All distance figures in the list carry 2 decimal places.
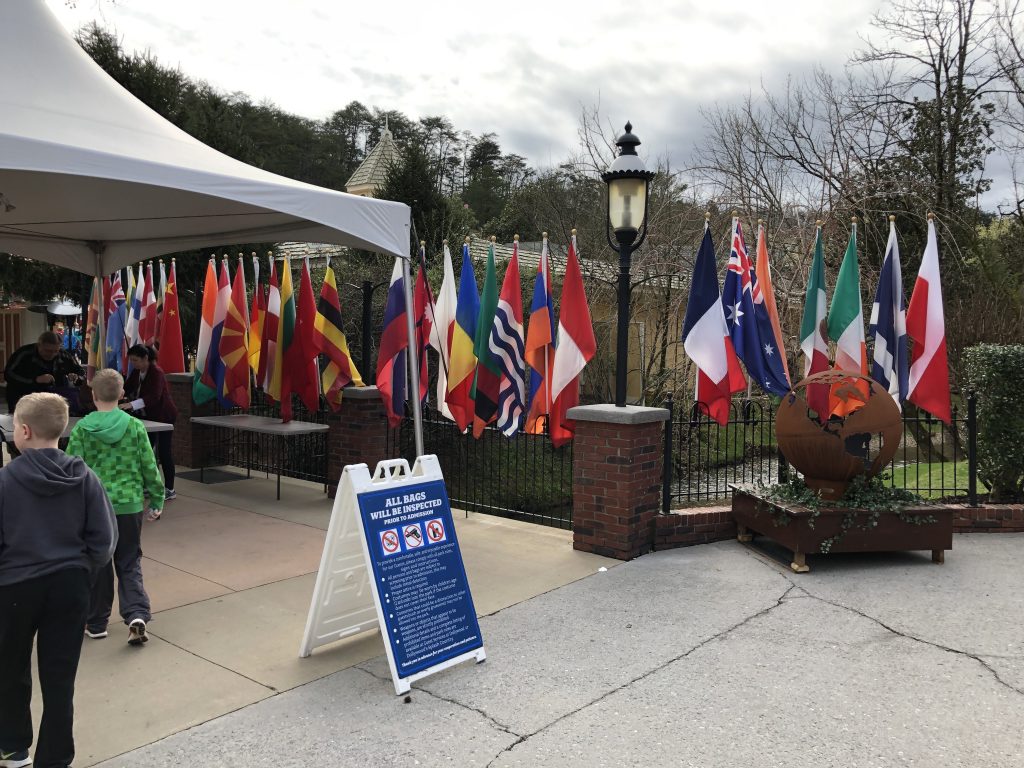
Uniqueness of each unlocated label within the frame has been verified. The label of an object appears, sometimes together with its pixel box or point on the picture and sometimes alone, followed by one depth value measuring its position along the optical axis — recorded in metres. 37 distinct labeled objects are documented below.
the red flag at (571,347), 7.03
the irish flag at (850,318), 7.25
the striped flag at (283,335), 8.93
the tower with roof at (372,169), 30.43
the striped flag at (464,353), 7.67
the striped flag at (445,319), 8.05
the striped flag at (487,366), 7.54
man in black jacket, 7.47
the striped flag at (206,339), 9.78
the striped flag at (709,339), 6.84
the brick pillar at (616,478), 6.33
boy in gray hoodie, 2.94
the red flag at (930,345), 7.07
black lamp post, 6.46
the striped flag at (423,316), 8.15
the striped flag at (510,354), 7.41
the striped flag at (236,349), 9.38
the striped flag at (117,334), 12.09
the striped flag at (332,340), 8.41
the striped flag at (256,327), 9.70
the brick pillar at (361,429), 8.48
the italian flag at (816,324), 7.21
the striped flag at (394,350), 7.68
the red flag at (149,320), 11.27
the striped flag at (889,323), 7.23
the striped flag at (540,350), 7.30
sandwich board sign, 4.04
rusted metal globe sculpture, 6.17
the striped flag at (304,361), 8.73
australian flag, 7.23
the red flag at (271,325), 9.02
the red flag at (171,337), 10.87
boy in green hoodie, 4.38
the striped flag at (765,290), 7.38
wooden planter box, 6.15
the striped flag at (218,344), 9.55
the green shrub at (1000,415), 7.79
